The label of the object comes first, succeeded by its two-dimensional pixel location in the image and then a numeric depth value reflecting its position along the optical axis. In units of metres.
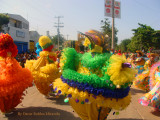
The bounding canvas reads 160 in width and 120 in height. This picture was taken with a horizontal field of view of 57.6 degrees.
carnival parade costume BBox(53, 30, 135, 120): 2.13
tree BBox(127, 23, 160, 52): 23.79
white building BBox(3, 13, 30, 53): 23.58
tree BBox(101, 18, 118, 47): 19.87
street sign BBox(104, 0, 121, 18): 9.94
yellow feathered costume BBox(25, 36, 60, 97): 4.37
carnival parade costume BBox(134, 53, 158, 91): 5.78
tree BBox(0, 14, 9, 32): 16.11
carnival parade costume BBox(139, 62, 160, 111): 3.70
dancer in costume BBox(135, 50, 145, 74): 7.07
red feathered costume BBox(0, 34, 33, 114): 3.11
